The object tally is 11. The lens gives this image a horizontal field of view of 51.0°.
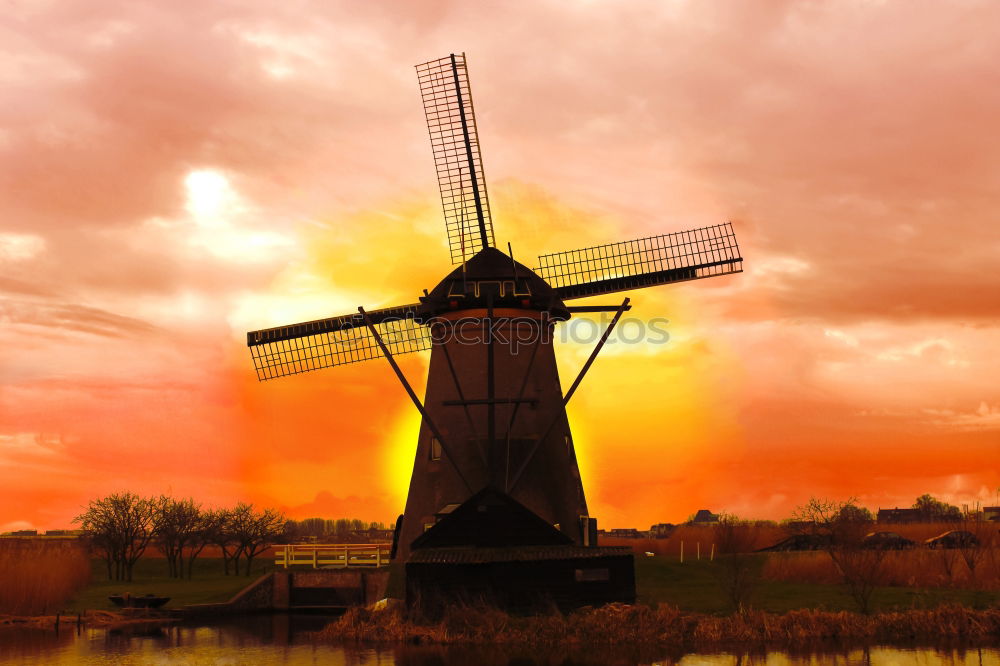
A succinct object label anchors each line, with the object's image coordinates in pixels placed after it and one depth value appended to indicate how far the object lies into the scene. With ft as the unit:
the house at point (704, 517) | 582.72
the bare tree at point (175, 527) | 174.40
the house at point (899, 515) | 352.81
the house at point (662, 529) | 453.41
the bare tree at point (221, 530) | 184.96
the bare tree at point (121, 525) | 171.32
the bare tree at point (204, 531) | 183.21
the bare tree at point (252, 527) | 184.34
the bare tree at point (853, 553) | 88.99
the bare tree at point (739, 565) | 90.43
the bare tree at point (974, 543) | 107.96
